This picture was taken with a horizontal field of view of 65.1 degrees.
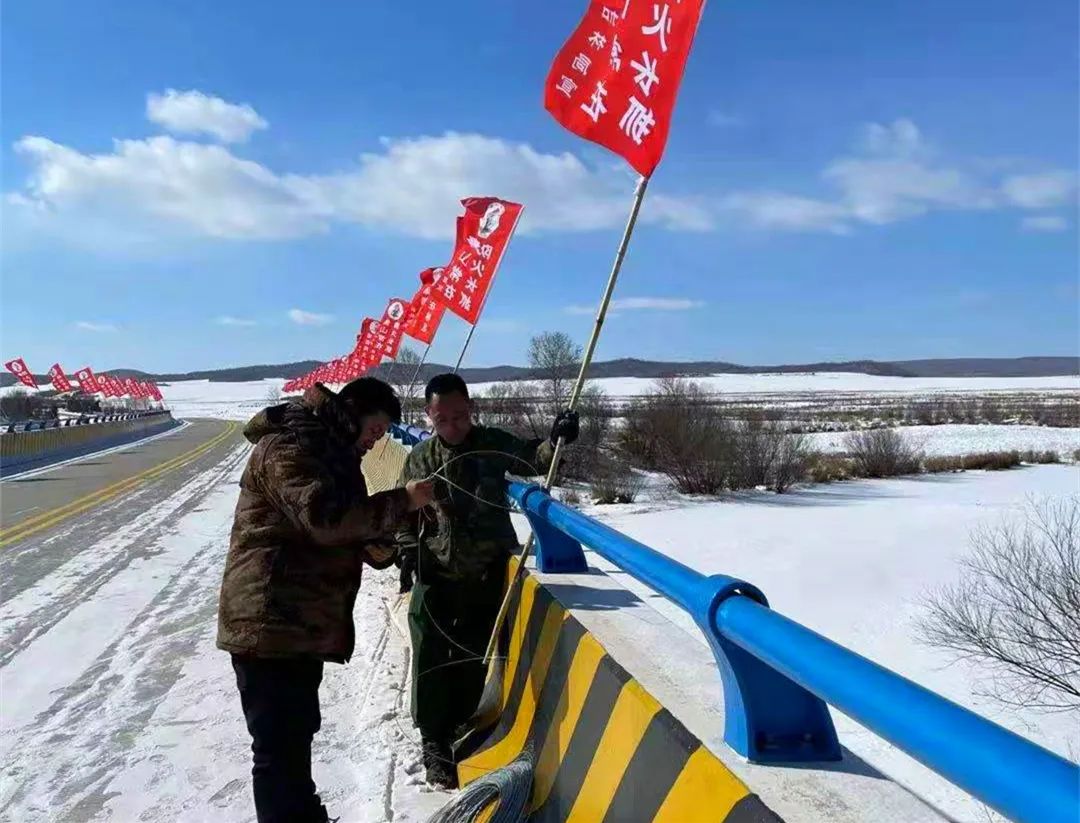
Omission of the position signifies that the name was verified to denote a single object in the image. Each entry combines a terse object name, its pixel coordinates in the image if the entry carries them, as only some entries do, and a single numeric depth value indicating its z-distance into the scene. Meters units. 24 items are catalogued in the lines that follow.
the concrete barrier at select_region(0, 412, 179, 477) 26.34
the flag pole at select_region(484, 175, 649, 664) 3.79
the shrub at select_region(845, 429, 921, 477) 27.03
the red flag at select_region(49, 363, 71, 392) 68.81
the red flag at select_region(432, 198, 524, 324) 12.80
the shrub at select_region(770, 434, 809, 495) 22.44
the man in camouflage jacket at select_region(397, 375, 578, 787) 4.10
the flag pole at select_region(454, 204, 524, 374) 12.00
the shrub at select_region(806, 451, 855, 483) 25.12
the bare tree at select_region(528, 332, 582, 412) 30.41
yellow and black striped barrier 2.03
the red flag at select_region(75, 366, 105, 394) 70.81
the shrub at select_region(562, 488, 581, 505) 19.67
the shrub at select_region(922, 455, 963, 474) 28.38
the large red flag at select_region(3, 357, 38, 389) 55.44
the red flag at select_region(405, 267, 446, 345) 17.88
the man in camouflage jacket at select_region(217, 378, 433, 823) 2.91
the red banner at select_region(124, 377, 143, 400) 86.75
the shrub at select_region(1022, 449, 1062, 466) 31.45
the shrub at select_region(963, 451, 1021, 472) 29.25
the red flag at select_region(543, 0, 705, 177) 3.91
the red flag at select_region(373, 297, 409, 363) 26.81
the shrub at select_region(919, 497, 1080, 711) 7.32
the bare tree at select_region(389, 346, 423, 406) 37.10
